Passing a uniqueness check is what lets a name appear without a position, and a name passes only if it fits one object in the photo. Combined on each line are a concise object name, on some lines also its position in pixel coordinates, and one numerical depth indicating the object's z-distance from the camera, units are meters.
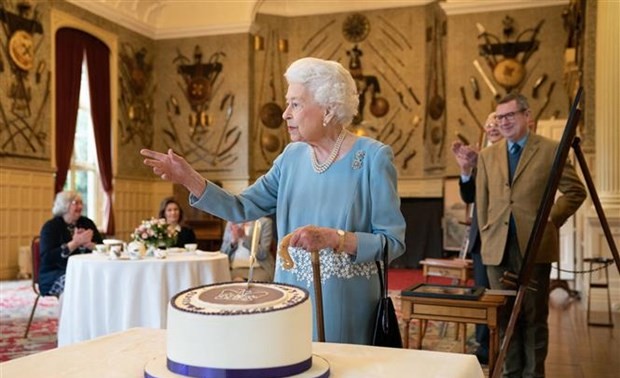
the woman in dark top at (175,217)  6.27
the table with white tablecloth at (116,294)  4.27
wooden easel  2.31
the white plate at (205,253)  5.02
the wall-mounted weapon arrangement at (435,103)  12.60
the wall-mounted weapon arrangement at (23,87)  9.73
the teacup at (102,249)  4.83
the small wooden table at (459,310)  2.93
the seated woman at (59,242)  5.05
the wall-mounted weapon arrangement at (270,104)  13.87
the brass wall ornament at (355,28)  13.78
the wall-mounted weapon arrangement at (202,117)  13.72
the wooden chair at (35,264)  5.16
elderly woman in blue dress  1.79
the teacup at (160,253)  4.69
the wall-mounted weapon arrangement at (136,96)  12.95
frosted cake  1.01
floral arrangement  4.94
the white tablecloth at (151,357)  1.12
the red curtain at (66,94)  11.05
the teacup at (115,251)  4.57
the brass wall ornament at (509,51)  11.46
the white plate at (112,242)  4.77
